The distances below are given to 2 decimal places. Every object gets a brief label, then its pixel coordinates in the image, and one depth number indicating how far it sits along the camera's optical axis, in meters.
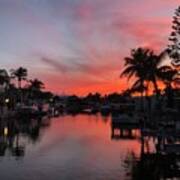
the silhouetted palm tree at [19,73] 61.43
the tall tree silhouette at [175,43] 15.69
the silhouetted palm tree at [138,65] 28.28
